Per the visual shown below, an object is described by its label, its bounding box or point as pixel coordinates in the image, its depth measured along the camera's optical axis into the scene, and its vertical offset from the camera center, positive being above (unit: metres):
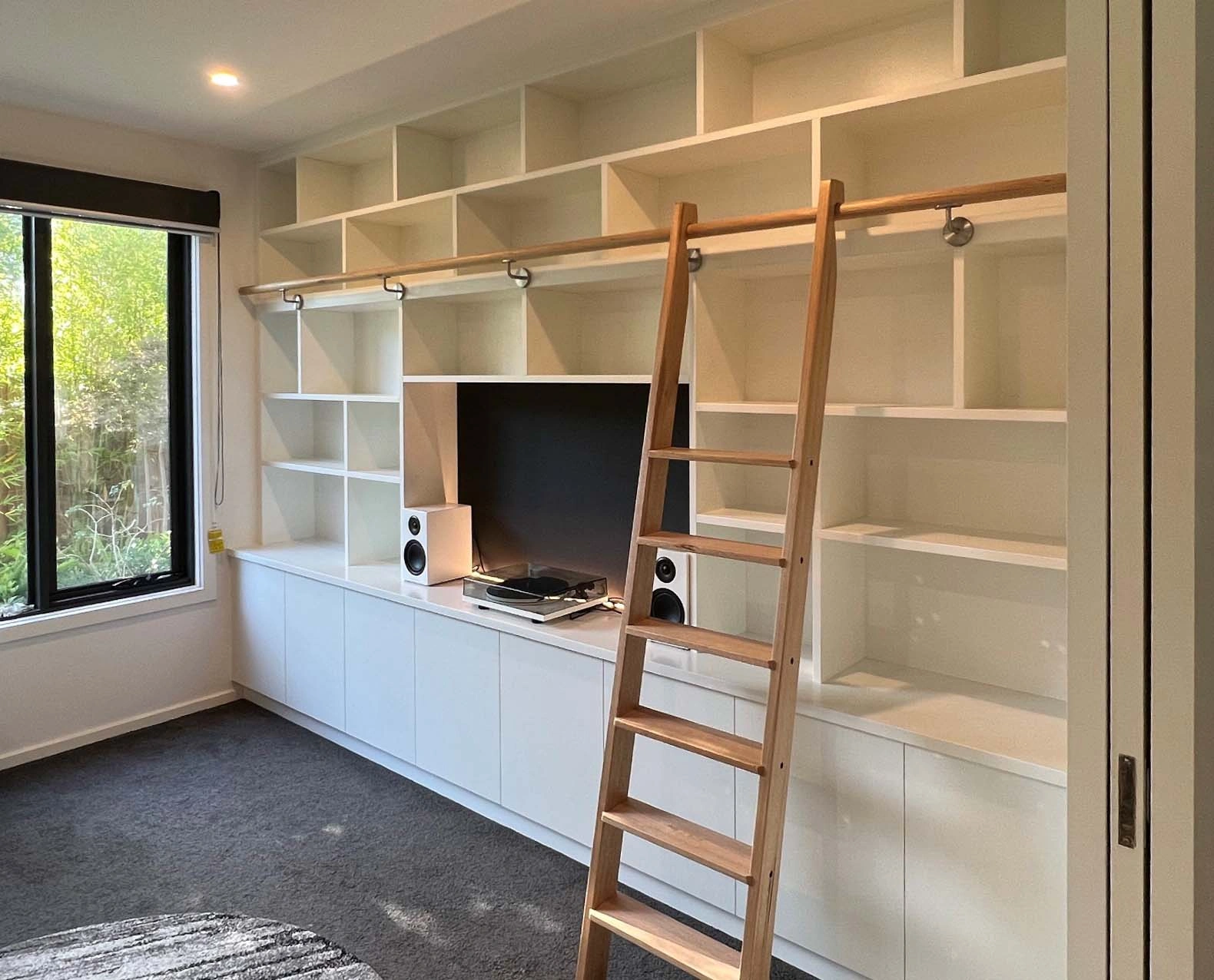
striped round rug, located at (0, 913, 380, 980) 2.22 -1.19
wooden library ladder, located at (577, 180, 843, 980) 1.92 -0.48
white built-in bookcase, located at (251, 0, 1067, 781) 2.16 +0.50
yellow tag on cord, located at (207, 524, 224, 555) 4.00 -0.28
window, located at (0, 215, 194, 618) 3.49 +0.26
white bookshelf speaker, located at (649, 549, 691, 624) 2.59 -0.32
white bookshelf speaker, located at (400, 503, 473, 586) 3.40 -0.25
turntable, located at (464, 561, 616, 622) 2.88 -0.38
